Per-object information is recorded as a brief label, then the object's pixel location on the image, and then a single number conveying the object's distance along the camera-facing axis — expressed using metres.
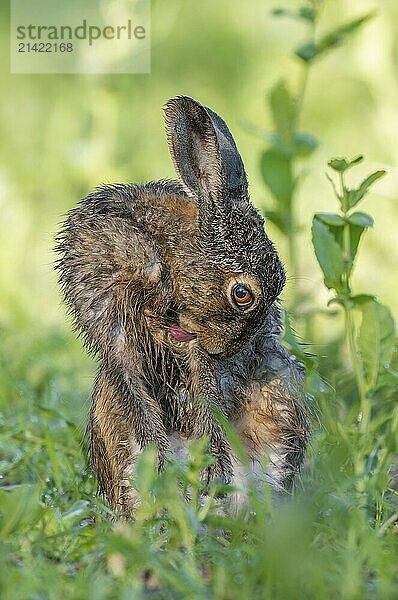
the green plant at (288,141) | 12.13
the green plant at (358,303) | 9.09
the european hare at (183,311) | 9.23
